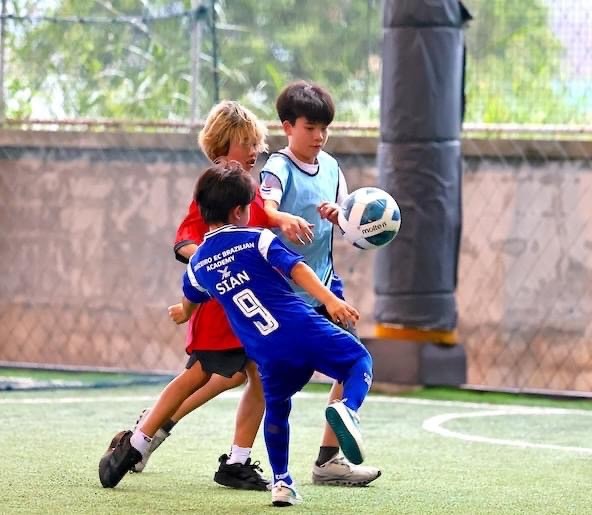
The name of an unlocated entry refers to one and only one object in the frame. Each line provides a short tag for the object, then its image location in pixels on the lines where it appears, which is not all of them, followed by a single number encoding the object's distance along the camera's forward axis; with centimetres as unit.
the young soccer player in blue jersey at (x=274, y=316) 1064
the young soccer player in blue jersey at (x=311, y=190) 1209
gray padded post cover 1906
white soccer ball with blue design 1152
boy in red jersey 1191
